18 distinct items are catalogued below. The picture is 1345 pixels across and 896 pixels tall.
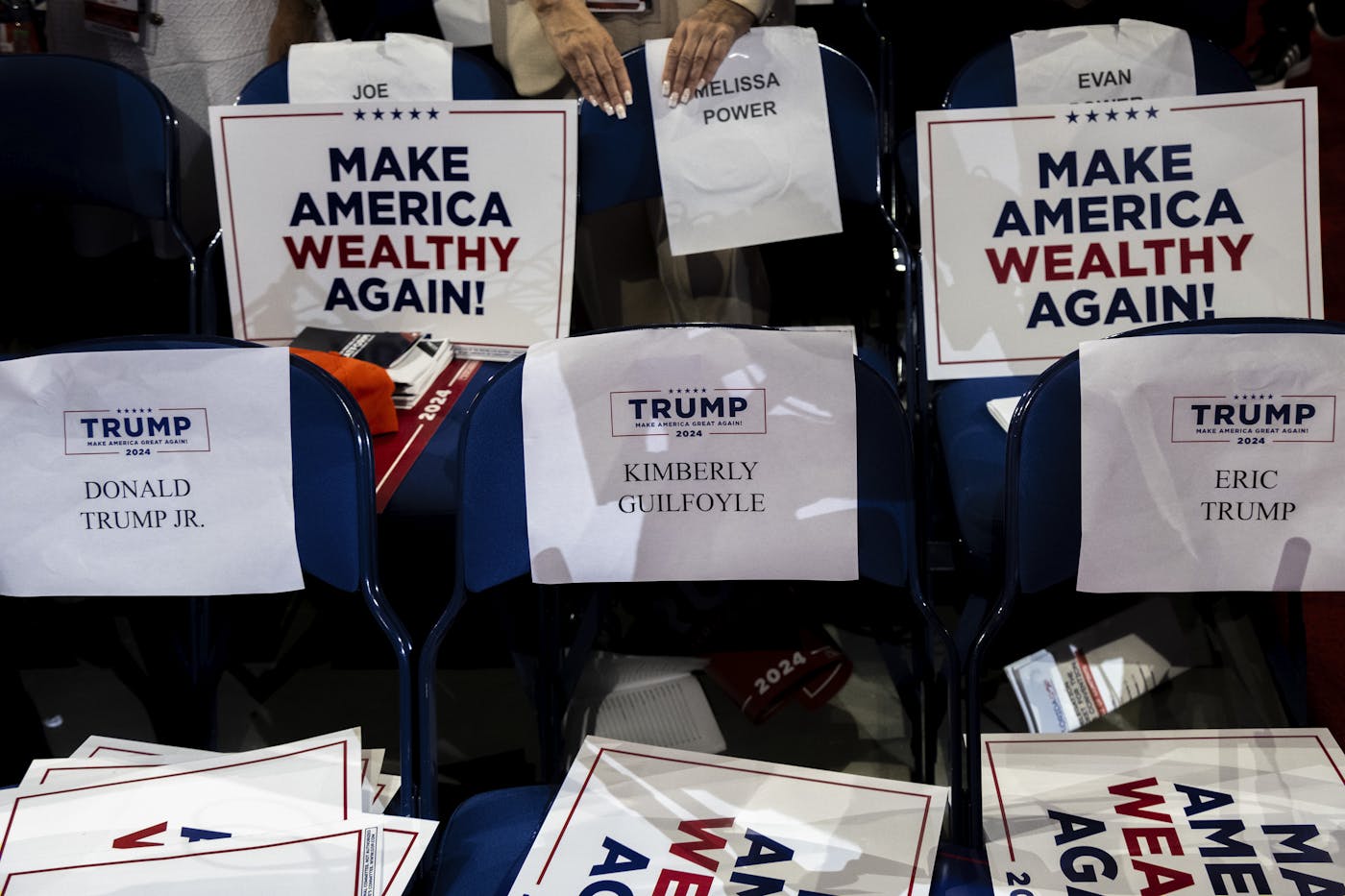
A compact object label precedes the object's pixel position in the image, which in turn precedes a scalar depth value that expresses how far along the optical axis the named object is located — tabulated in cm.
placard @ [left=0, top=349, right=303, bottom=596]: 147
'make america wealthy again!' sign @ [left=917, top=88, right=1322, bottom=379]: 204
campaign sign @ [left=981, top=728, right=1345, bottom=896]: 126
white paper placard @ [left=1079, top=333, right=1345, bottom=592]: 139
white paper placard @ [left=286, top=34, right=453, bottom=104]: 223
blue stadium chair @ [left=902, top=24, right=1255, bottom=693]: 179
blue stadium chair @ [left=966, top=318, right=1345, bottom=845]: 140
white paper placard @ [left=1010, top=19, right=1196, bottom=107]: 214
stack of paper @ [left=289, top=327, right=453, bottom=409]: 199
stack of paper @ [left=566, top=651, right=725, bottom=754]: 206
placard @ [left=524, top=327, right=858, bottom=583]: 142
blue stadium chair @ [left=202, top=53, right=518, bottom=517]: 179
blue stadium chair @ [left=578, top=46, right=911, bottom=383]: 215
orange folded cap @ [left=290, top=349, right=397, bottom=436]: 182
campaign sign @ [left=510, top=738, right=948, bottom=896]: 128
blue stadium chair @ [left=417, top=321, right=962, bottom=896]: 143
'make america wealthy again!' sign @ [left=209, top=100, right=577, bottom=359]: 214
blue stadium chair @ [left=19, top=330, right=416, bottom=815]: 147
